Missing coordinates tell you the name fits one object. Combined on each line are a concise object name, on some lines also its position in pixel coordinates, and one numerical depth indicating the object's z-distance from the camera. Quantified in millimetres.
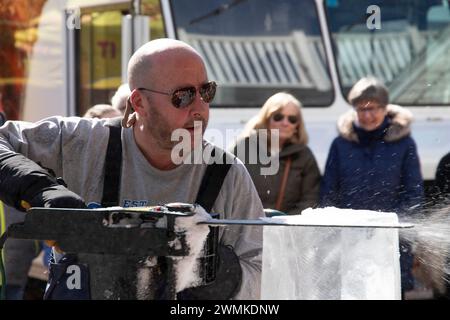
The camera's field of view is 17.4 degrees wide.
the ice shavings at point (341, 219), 3579
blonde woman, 8757
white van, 10538
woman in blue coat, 8797
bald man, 4373
